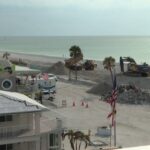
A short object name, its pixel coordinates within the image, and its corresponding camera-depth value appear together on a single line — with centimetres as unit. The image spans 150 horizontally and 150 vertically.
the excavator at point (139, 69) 7319
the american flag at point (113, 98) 3434
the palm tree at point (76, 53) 7725
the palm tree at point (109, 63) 7178
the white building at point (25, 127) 2550
